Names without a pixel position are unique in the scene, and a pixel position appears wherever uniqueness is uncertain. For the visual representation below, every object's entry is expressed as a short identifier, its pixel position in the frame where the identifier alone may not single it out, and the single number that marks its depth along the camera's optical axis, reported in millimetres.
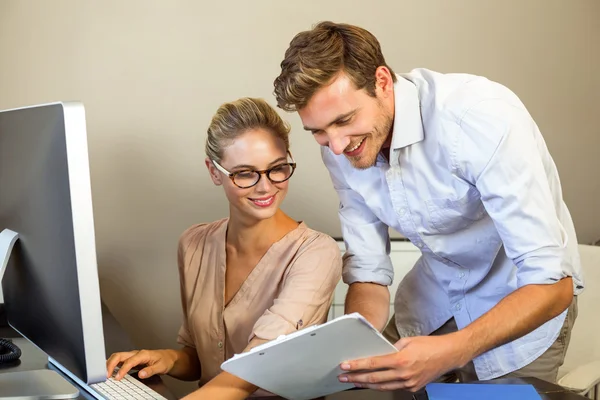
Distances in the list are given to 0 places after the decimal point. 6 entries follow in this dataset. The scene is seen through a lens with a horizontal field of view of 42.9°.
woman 1770
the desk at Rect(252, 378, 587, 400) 1392
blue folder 1302
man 1476
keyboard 1367
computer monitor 1048
